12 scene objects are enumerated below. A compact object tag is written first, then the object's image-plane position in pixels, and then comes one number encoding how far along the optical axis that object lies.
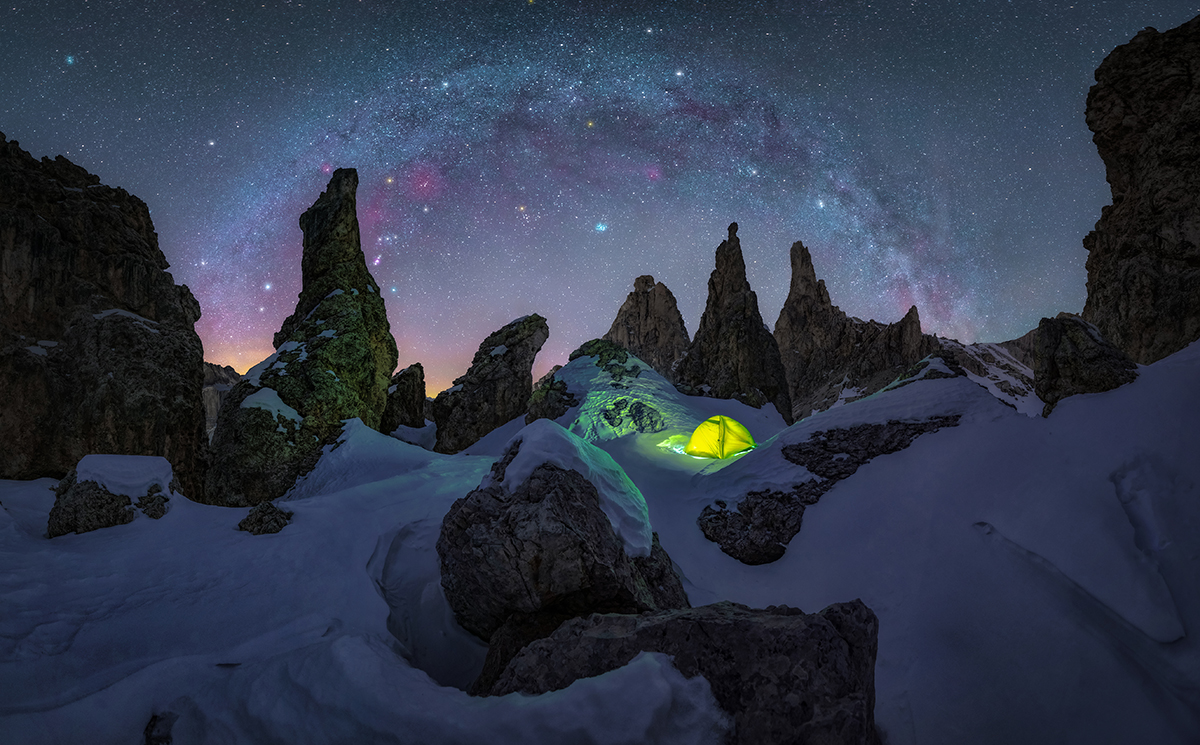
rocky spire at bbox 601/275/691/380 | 71.25
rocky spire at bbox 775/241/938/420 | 70.56
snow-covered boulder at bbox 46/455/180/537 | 7.71
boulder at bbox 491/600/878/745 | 3.52
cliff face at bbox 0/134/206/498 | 14.16
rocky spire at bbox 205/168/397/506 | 16.67
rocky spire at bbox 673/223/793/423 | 33.22
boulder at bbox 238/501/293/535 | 8.15
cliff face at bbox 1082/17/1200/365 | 18.72
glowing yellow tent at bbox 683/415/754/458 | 17.02
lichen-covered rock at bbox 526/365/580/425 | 23.52
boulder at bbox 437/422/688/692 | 5.77
